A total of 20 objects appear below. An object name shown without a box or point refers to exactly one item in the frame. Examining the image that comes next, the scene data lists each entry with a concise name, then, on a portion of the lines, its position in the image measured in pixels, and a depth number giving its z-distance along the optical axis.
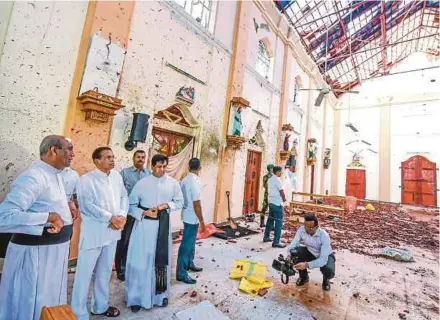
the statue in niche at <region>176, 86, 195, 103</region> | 5.23
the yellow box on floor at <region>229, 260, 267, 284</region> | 3.26
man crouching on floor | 3.11
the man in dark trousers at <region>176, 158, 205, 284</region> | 3.12
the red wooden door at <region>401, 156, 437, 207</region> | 15.15
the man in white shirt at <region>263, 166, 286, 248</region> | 5.07
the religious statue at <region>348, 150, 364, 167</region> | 17.67
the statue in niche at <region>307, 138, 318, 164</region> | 12.77
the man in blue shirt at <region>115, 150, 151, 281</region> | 3.18
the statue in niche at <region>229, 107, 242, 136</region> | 6.72
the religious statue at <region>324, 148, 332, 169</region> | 15.97
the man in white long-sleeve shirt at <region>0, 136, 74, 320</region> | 1.60
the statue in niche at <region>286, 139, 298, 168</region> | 10.55
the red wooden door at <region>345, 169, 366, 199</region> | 17.32
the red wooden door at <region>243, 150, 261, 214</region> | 8.23
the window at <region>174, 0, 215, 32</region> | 5.69
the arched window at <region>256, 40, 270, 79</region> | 8.88
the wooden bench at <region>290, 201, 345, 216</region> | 8.00
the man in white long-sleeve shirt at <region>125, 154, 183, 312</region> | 2.46
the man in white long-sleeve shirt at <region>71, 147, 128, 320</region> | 2.11
